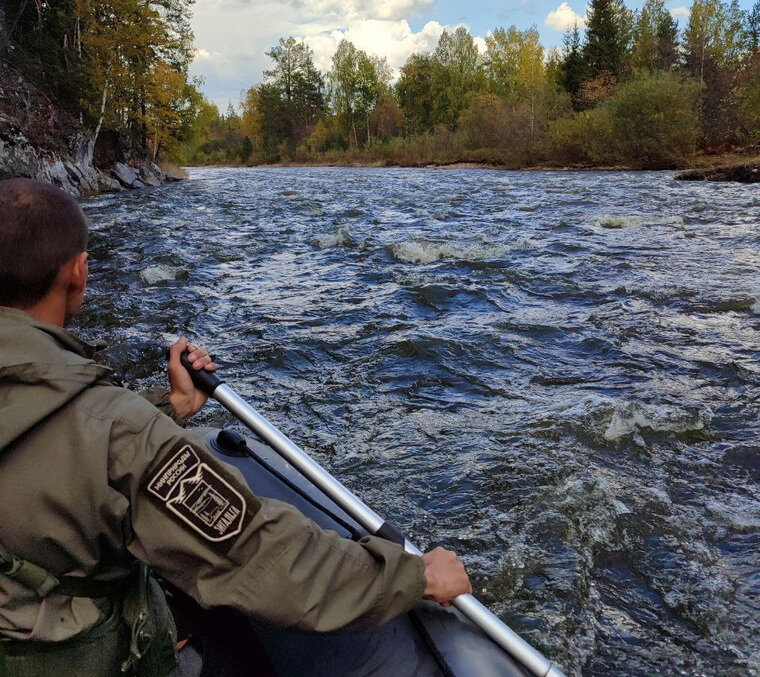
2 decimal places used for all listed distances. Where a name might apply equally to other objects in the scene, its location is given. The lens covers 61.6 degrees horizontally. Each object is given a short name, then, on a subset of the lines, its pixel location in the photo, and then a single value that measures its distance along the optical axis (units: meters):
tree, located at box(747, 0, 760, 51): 51.12
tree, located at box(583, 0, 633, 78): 42.88
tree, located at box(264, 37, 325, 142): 70.50
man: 1.14
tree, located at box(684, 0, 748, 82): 42.19
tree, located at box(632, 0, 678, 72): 46.00
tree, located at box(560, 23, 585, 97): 43.72
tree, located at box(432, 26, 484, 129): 57.00
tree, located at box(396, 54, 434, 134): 59.09
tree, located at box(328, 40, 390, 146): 65.56
